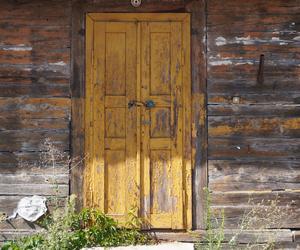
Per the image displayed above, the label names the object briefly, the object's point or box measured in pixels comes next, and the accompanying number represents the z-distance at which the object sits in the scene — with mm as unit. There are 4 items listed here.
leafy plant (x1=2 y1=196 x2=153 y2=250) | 5527
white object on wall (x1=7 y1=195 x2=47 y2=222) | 5949
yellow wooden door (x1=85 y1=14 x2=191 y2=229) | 5980
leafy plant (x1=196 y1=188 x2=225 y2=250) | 5400
